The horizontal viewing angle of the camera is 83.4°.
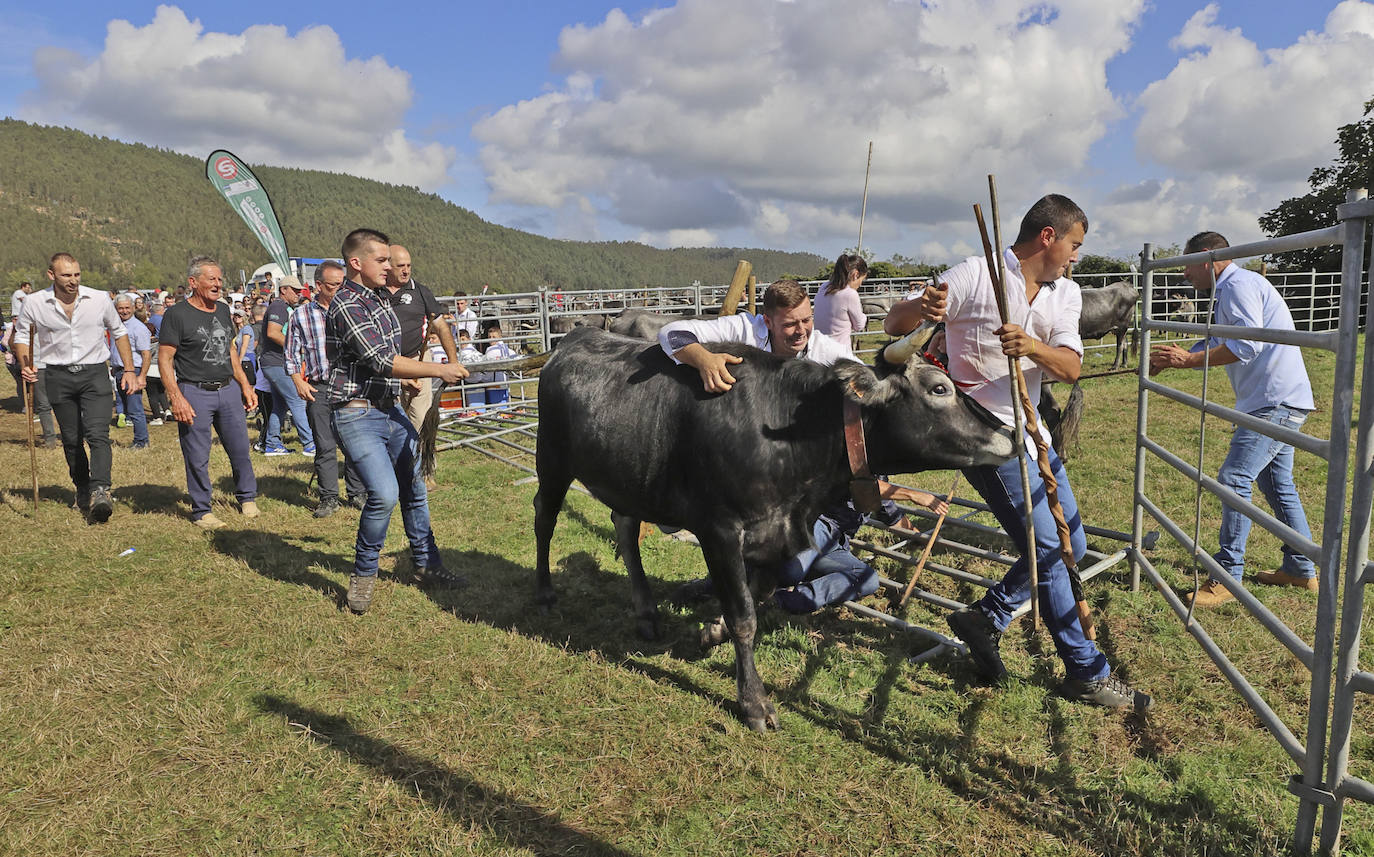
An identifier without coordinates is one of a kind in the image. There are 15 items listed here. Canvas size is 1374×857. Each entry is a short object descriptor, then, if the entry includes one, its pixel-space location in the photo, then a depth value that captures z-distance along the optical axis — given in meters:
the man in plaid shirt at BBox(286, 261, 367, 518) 6.95
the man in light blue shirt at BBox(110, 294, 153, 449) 10.46
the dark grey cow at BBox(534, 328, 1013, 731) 3.48
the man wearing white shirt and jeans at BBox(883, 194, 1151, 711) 3.44
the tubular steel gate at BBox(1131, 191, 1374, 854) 2.34
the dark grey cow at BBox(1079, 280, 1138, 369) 12.98
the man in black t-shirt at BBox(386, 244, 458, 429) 6.32
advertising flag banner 16.56
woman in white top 6.30
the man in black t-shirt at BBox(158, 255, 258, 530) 6.62
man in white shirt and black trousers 6.82
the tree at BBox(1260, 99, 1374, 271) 26.56
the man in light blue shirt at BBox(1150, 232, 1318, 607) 4.44
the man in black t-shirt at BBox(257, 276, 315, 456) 9.12
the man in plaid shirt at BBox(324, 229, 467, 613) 4.55
